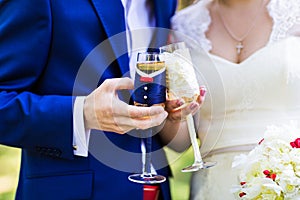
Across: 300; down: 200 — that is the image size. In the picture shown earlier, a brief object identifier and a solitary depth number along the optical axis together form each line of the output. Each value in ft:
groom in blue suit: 5.68
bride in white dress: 6.59
